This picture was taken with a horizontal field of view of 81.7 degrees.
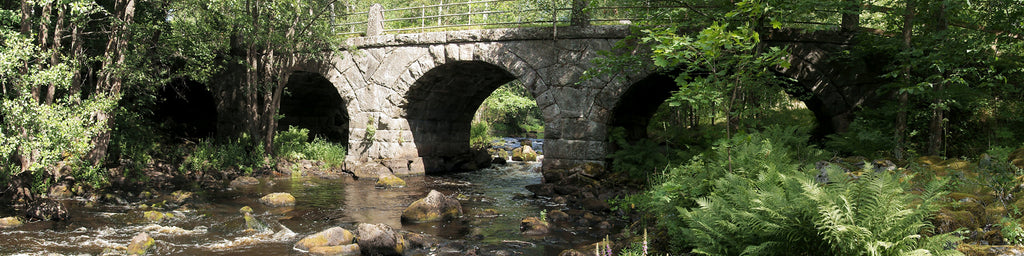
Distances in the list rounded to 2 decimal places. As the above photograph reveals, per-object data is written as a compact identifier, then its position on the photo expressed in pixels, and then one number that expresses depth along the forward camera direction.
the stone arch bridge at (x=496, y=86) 10.66
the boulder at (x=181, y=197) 9.72
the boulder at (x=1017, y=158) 5.32
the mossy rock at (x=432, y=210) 8.46
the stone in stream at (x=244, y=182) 11.90
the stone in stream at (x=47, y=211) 7.82
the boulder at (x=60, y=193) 9.49
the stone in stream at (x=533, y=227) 7.69
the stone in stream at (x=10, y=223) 7.40
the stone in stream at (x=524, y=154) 19.38
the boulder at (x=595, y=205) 9.07
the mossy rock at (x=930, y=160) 6.60
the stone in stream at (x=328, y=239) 6.62
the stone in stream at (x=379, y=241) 6.40
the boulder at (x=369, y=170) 13.68
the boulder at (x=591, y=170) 11.53
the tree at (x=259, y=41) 12.40
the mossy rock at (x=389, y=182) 12.12
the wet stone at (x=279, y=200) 9.70
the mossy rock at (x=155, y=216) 8.10
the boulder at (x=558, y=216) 8.31
